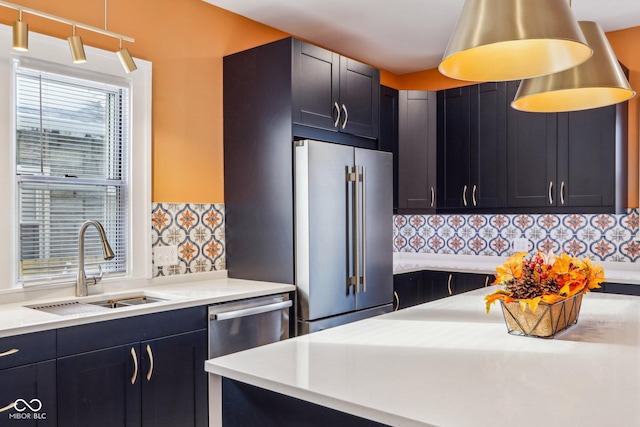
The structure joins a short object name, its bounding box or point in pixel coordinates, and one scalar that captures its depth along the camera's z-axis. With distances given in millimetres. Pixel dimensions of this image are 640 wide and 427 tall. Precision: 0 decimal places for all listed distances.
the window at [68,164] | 2547
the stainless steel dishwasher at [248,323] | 2688
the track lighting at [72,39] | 2061
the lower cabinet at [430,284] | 4082
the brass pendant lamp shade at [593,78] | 1802
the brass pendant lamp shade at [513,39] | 1283
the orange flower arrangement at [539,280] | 1685
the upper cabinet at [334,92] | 3227
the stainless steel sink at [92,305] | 2506
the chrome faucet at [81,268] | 2691
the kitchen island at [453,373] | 1062
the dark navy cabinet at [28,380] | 1915
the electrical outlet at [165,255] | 3131
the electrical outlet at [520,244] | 4434
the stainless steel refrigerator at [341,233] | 3125
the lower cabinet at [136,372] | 2121
